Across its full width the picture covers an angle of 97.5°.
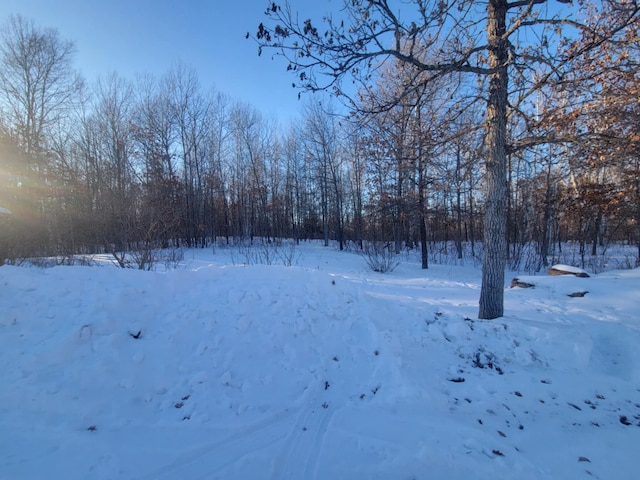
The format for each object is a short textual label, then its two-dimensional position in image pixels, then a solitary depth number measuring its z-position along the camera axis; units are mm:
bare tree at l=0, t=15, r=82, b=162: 18953
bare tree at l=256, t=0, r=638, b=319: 3850
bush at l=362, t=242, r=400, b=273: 12562
